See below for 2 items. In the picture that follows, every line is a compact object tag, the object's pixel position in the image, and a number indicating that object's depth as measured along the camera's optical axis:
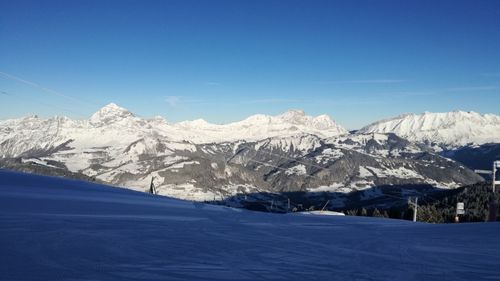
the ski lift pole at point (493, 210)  18.08
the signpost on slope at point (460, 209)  26.22
